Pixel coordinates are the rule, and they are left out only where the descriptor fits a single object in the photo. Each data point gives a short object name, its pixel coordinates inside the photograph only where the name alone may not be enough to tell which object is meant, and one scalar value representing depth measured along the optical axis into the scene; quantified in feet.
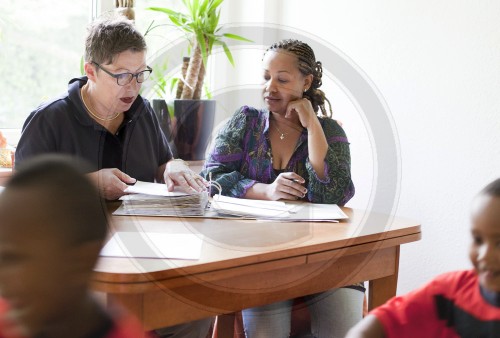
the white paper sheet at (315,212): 5.84
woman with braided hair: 6.63
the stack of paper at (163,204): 5.75
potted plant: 9.07
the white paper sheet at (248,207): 5.85
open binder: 5.76
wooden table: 4.14
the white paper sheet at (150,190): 5.85
